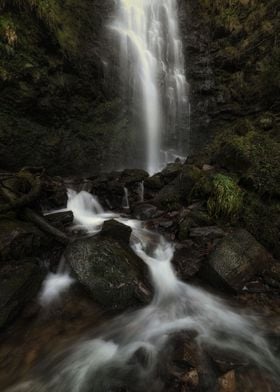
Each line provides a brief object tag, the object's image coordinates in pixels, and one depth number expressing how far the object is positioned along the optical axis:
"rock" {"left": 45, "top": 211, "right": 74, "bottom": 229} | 5.72
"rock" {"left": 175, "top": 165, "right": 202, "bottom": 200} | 7.30
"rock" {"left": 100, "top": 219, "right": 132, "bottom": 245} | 5.11
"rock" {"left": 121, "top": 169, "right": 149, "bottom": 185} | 9.25
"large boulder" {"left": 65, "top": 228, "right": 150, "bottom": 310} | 3.99
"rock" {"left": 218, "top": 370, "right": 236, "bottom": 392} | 2.61
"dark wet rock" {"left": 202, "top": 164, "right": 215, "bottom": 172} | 7.83
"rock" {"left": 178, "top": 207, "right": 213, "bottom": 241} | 5.88
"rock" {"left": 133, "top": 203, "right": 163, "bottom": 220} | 7.25
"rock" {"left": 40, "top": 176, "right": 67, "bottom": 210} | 7.05
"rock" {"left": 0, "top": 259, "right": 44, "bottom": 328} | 3.45
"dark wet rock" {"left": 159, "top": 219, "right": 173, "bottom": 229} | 6.30
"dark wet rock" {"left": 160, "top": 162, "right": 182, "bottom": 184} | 9.00
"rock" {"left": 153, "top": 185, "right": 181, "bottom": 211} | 7.21
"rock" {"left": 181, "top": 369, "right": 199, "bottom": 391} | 2.60
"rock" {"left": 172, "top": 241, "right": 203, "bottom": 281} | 4.98
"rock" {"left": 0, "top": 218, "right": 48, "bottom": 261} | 4.32
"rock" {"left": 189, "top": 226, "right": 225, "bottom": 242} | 5.59
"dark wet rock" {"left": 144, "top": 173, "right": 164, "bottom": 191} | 8.95
